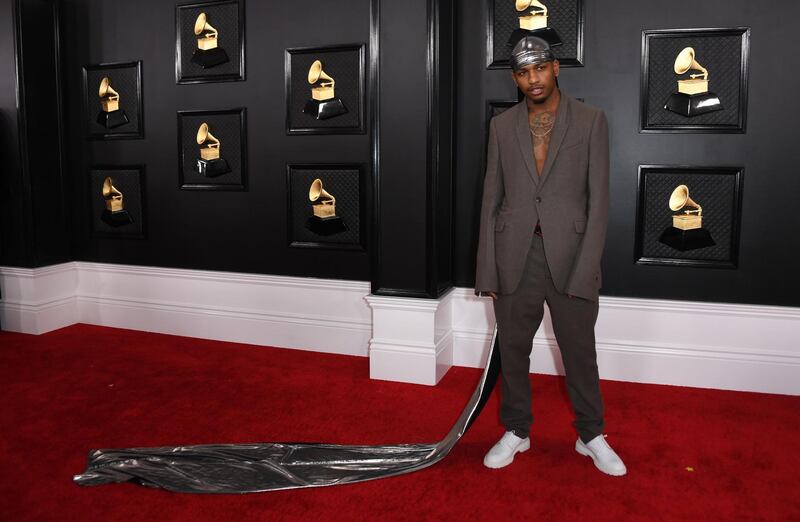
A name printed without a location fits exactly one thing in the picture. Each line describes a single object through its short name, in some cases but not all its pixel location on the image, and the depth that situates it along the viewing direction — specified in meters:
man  2.37
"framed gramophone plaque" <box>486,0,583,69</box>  3.50
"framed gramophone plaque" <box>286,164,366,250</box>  4.00
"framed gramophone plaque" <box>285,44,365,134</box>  3.91
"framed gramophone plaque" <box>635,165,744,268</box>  3.40
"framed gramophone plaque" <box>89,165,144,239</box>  4.60
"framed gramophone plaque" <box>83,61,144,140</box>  4.51
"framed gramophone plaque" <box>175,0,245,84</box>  4.17
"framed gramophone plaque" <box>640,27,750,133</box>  3.32
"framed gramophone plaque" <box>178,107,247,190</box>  4.25
